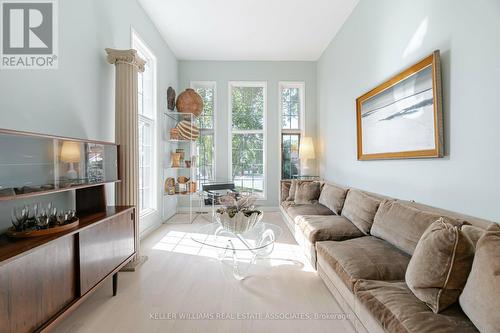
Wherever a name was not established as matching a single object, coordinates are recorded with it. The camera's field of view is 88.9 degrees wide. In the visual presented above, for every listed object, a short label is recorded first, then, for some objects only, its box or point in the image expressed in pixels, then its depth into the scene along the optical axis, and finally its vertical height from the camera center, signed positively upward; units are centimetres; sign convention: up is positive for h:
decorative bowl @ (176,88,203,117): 483 +126
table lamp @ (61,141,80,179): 179 +11
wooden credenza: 122 -60
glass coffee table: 232 -67
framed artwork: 206 +50
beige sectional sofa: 123 -68
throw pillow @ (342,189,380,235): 252 -45
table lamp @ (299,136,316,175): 513 +36
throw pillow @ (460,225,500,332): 101 -51
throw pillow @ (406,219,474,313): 124 -52
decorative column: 266 +45
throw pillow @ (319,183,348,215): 333 -42
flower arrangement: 225 -41
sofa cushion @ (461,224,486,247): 135 -37
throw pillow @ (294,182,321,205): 415 -43
